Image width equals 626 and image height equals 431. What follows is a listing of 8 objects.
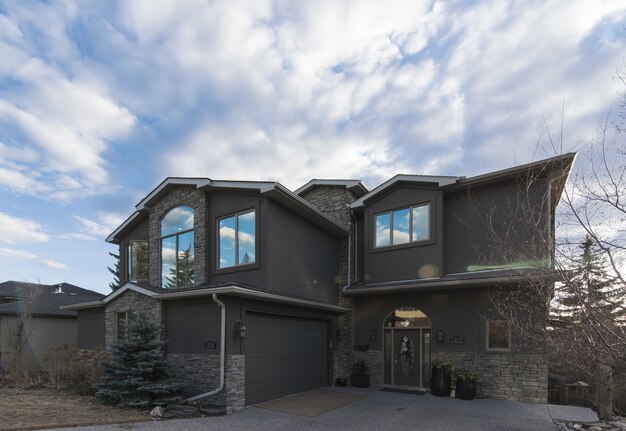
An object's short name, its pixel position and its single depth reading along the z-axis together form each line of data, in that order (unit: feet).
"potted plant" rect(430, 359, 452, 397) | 36.19
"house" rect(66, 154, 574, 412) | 32.55
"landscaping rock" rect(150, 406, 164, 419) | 26.94
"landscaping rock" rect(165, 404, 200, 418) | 27.63
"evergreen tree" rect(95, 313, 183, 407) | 29.37
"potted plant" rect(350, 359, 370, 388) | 41.96
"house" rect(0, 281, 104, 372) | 48.65
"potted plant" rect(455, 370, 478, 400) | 34.47
